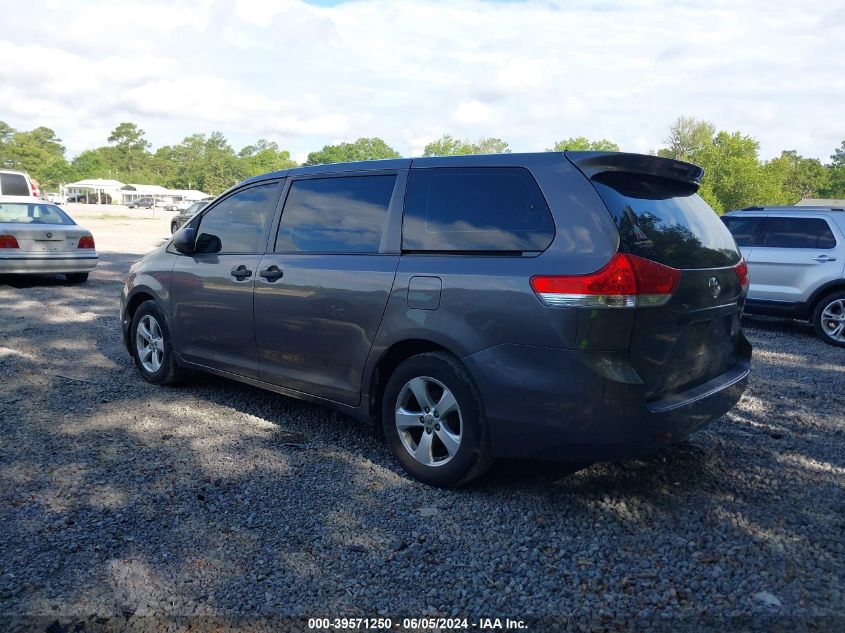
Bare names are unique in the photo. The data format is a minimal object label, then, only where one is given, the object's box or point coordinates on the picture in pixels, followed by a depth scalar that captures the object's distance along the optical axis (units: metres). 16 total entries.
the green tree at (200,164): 138.62
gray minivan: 3.15
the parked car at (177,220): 27.02
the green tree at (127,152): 148.25
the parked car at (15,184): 15.87
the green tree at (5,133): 122.19
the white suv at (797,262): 8.68
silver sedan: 10.83
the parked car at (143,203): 91.75
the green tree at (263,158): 146.89
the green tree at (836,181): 97.75
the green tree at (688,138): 88.12
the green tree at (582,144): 89.02
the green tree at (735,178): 70.69
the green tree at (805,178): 104.25
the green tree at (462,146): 102.09
